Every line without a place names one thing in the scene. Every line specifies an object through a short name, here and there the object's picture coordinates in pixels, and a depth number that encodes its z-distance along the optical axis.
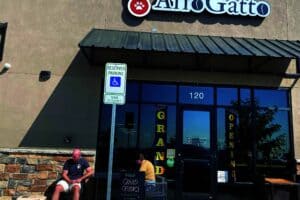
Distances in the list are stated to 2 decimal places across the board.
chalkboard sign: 9.27
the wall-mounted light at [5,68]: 11.98
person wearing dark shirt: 10.08
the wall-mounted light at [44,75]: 12.03
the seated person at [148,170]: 10.39
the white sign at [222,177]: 11.77
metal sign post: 7.08
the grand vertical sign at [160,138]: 11.72
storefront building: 11.66
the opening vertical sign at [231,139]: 11.90
